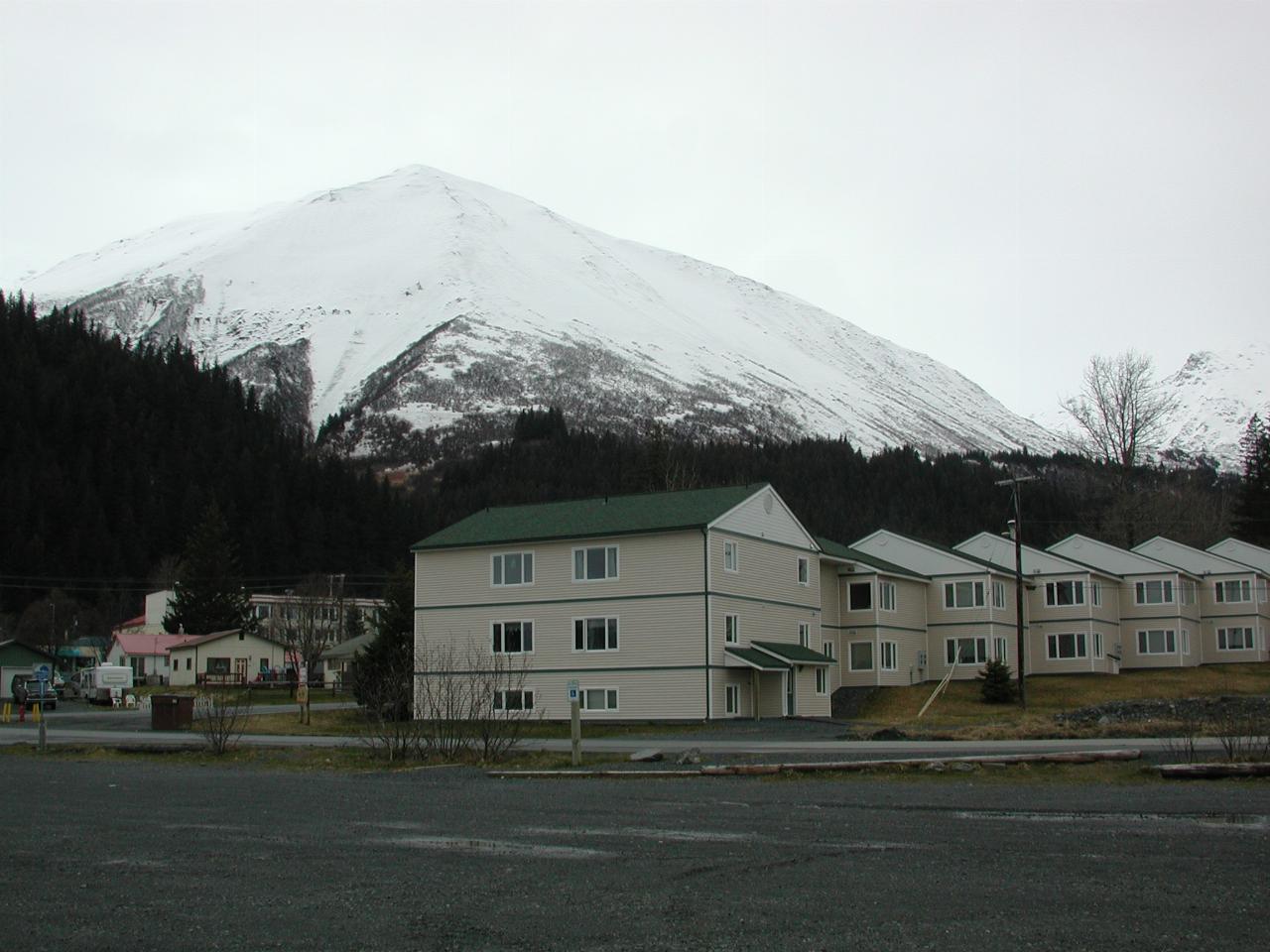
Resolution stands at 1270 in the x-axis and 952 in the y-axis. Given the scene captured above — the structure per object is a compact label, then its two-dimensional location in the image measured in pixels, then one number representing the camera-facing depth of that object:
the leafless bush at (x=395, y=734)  32.12
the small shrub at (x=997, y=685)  57.97
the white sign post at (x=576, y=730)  28.72
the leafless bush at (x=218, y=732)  35.00
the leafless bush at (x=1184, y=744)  24.33
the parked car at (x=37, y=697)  66.81
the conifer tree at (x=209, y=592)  109.62
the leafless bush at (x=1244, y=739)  23.81
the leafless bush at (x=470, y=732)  31.28
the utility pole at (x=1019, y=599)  55.47
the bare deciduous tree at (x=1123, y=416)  92.31
